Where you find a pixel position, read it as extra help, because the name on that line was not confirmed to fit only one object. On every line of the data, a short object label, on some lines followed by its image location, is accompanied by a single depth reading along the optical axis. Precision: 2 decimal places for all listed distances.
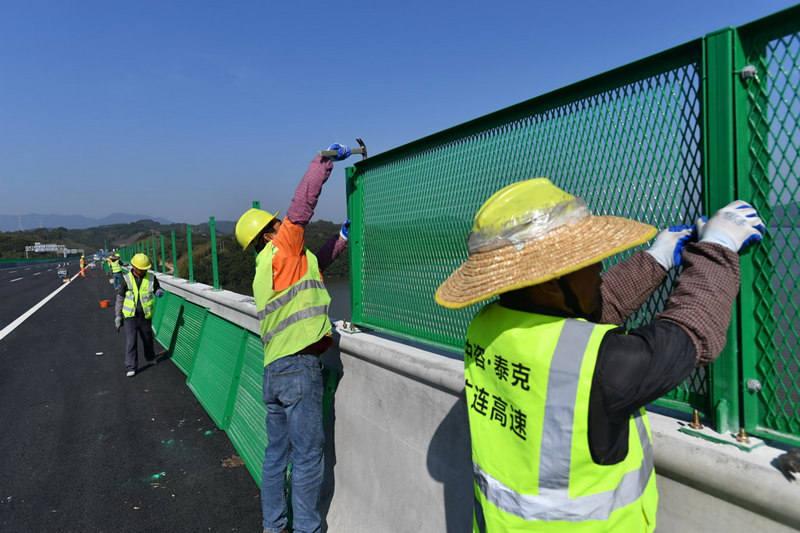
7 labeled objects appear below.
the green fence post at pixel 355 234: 3.75
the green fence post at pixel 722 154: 1.57
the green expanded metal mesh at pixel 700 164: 1.51
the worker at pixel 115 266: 13.19
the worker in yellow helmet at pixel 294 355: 3.19
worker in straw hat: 1.29
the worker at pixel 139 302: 8.17
